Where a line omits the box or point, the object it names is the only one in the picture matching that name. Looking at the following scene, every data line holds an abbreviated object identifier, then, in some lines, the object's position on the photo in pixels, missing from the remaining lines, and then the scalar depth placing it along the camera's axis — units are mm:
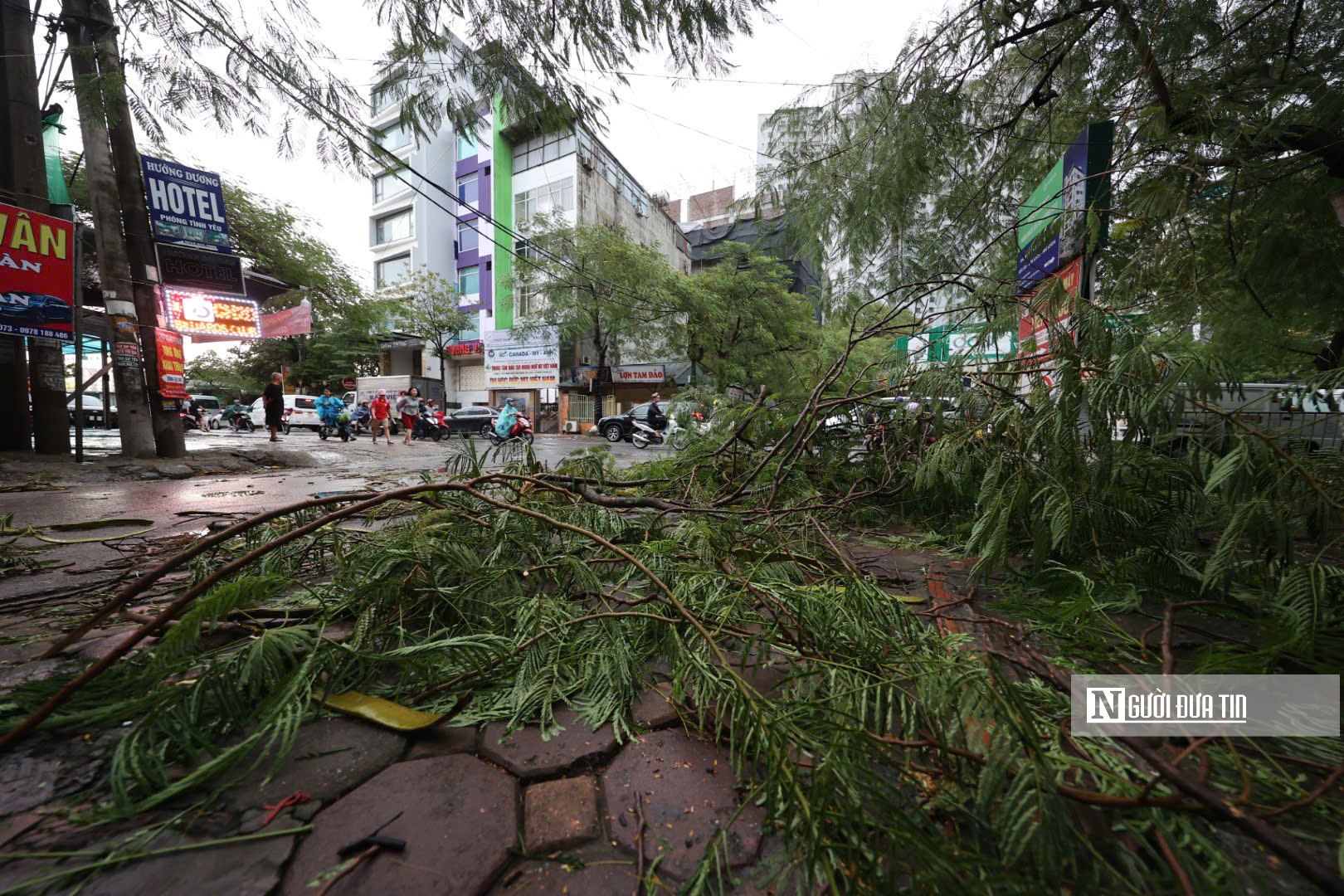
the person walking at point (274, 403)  11227
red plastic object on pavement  843
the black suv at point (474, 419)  17922
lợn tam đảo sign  21750
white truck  24453
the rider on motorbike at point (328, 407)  14102
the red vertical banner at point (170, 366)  6625
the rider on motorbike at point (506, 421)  12125
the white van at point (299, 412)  19703
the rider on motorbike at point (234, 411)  18281
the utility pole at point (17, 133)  5668
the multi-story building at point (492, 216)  22141
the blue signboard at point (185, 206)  6574
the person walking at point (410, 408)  13672
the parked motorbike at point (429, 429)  16438
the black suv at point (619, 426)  14719
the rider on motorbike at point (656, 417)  12828
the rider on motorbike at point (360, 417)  17797
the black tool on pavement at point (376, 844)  766
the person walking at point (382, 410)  13391
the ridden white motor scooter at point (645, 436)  12525
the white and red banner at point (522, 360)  22203
